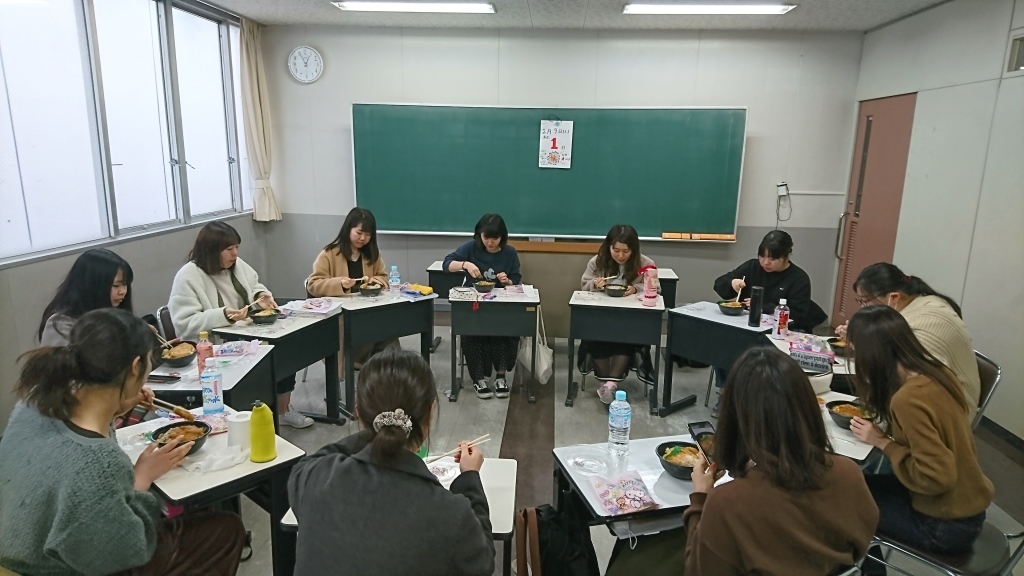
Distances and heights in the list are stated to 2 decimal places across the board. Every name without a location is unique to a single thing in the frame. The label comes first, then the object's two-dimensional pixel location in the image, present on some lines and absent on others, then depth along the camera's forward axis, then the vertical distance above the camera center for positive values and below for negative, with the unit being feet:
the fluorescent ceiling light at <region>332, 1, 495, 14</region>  16.16 +4.21
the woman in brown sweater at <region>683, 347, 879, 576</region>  4.36 -2.35
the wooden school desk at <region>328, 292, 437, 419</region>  12.39 -3.31
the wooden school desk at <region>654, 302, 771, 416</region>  11.51 -3.25
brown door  15.93 -0.46
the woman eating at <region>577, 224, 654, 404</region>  13.73 -3.97
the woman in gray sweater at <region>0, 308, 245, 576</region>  4.59 -2.40
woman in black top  12.28 -2.30
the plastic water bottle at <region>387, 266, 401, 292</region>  14.17 -2.68
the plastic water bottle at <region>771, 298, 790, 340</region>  11.01 -2.72
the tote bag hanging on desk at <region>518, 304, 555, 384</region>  13.97 -4.42
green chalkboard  18.53 -0.09
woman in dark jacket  4.13 -2.37
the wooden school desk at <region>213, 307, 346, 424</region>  10.38 -3.31
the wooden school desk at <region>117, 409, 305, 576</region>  5.67 -3.07
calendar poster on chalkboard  18.79 +0.73
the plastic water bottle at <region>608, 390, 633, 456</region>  6.63 -2.83
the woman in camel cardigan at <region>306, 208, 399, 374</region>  13.08 -2.22
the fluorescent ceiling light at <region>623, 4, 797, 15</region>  15.55 +4.19
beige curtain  18.50 +1.29
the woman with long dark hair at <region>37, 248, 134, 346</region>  8.30 -1.87
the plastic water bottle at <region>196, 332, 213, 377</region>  8.57 -2.72
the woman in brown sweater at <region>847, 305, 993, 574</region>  5.80 -2.52
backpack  5.76 -3.69
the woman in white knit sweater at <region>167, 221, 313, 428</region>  10.33 -2.29
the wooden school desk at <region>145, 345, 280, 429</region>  7.95 -3.05
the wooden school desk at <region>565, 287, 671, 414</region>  12.78 -3.22
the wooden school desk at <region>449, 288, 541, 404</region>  13.16 -3.27
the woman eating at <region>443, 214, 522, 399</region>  14.10 -2.60
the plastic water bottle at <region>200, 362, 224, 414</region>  7.13 -2.75
